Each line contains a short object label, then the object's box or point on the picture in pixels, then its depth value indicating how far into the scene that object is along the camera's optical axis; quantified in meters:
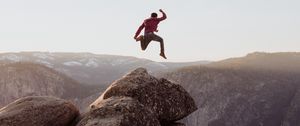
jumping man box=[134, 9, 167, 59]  19.38
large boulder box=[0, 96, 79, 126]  15.12
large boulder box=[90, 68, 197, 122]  17.44
